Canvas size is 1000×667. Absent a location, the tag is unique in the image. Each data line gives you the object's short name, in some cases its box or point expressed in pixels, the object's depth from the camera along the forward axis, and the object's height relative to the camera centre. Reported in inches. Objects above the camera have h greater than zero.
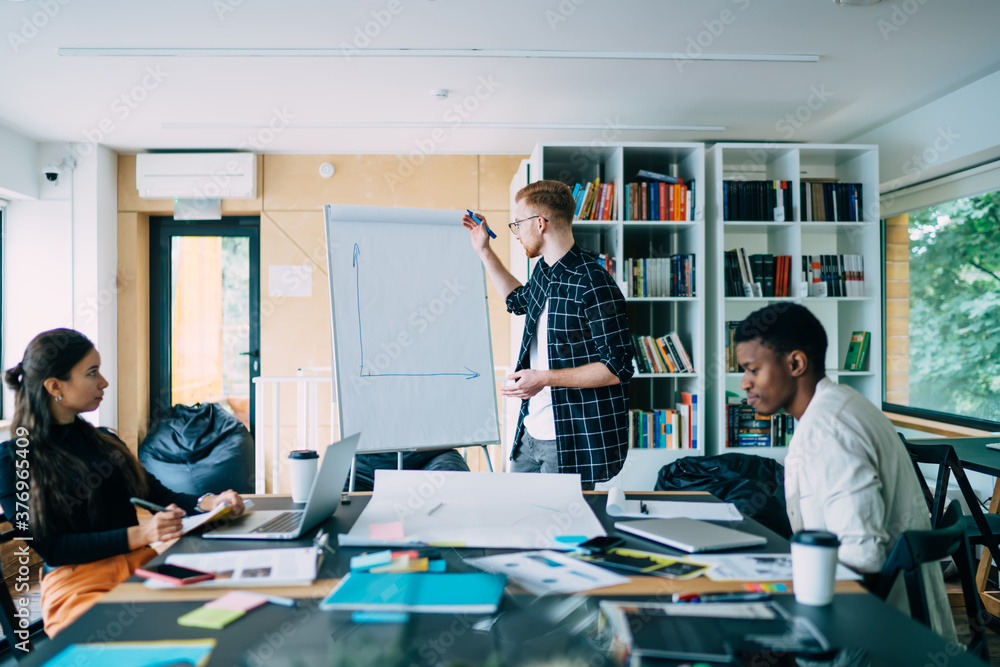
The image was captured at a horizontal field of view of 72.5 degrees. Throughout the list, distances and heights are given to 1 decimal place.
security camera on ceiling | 172.4 +44.8
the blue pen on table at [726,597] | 41.2 -15.8
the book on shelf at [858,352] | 161.6 -3.9
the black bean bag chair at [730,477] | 136.3 -29.9
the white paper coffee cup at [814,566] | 39.5 -13.5
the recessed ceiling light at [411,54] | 117.8 +50.6
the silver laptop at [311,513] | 54.3 -14.7
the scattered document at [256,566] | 44.3 -15.5
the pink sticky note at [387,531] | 53.8 -15.4
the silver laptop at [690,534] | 50.8 -15.4
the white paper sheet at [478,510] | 53.7 -15.3
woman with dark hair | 59.7 -13.6
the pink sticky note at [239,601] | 40.4 -15.7
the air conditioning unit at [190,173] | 181.8 +45.3
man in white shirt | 47.5 -8.8
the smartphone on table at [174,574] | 43.9 -15.3
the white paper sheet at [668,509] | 60.5 -15.8
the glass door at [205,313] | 196.1 +8.4
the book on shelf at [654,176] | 160.6 +38.1
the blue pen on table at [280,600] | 41.1 -15.7
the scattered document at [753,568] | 45.2 -15.9
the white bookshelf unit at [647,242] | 158.4 +23.9
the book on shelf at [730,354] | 161.5 -4.1
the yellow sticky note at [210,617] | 38.0 -15.7
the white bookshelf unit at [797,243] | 159.9 +22.7
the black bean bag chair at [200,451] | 167.6 -27.8
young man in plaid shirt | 80.0 -2.1
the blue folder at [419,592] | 40.0 -15.5
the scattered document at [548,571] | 43.9 -15.8
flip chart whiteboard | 87.4 +1.4
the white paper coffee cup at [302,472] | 66.2 -12.7
